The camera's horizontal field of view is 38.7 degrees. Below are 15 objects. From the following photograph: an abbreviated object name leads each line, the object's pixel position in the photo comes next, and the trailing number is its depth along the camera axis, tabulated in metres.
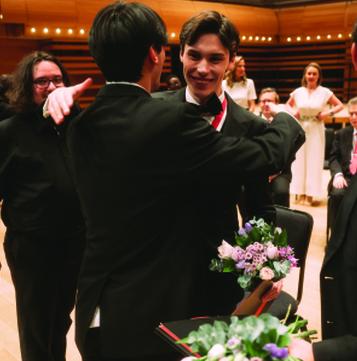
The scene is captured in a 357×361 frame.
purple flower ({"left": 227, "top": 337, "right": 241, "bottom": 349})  1.11
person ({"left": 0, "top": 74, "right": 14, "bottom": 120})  4.30
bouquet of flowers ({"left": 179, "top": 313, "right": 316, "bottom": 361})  1.09
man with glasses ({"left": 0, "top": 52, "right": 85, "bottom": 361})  2.67
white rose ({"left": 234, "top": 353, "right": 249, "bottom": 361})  1.09
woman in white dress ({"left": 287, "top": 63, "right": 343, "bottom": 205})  7.92
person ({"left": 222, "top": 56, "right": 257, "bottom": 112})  8.62
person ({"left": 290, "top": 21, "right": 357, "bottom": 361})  1.33
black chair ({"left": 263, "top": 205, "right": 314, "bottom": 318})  3.09
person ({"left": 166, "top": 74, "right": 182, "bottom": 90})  7.93
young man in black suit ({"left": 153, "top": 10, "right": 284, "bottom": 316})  1.82
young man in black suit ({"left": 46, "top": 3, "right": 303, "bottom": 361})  1.52
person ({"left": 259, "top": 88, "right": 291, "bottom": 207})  5.93
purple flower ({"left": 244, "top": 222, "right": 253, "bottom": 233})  1.83
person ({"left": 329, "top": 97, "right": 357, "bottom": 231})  5.62
